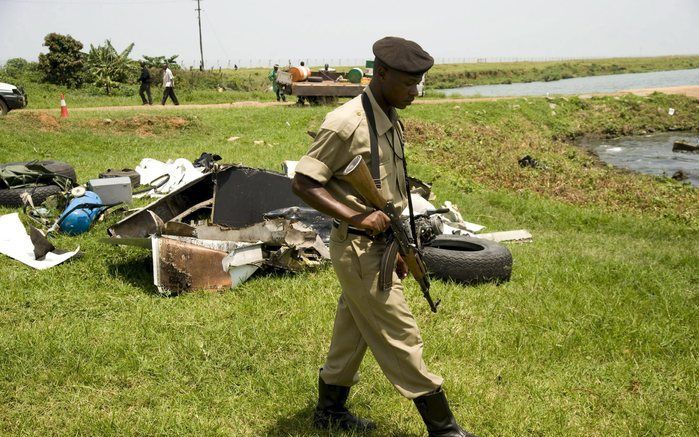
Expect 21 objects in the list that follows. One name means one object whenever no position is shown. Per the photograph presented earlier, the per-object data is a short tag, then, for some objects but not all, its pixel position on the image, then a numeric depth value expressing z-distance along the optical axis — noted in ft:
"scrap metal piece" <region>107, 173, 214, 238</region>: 21.38
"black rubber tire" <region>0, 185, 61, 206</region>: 28.09
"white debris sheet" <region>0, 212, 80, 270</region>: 21.26
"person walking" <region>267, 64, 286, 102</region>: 88.71
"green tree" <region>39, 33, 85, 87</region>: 95.55
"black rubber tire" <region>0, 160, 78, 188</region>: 30.81
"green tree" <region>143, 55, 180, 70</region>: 116.88
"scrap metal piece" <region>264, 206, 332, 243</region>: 23.35
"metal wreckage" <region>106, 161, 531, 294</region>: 19.67
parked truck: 76.89
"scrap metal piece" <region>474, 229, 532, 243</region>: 29.53
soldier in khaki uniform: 10.07
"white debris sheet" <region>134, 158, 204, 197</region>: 30.71
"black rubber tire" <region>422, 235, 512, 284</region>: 21.18
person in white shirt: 76.43
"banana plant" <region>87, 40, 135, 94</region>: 96.44
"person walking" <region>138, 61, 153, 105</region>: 77.82
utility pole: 179.70
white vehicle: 57.47
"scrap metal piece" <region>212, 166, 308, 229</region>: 23.59
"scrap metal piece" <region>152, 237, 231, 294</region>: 19.17
